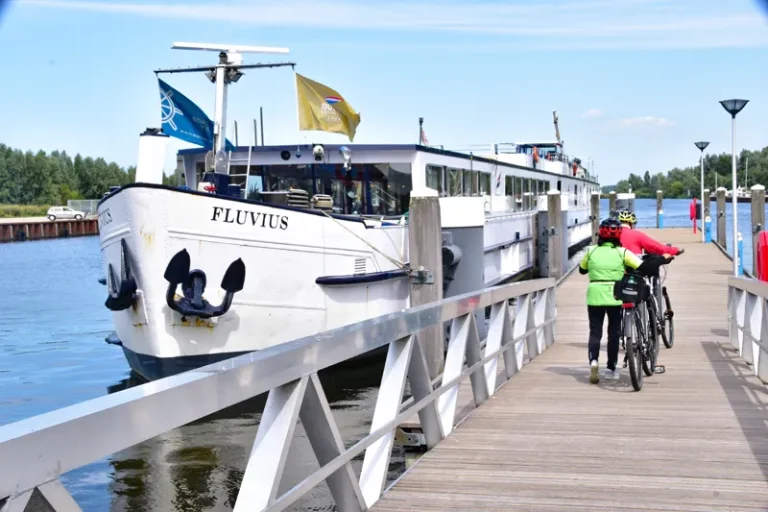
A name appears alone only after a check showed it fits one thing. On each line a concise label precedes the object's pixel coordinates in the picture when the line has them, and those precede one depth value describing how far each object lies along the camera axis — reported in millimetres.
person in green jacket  8914
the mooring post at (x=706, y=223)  36969
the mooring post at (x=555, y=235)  23844
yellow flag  15445
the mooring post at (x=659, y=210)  52516
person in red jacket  10305
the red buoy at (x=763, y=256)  12109
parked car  84750
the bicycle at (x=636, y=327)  8648
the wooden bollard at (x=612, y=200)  49359
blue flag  14352
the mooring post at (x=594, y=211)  41750
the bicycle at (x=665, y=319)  10930
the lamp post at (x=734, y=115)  20791
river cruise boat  11992
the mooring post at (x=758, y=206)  27297
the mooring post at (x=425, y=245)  12477
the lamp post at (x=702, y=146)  39062
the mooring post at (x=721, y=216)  34931
